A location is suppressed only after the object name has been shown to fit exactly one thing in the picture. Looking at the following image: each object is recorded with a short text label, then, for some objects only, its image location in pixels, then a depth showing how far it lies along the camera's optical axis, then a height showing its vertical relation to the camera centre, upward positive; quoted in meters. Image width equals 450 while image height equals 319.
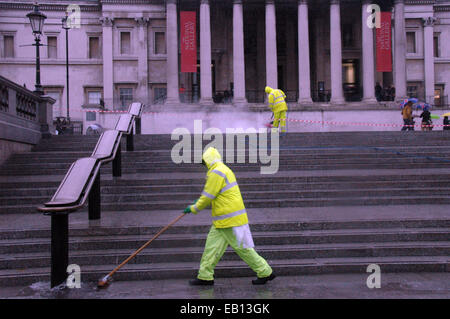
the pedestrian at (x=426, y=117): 22.44 +2.35
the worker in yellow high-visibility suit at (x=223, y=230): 5.91 -0.78
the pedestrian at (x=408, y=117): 21.48 +2.28
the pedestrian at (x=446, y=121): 26.44 +2.54
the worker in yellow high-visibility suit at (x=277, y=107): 16.16 +2.13
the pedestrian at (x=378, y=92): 32.41 +5.26
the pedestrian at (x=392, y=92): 31.86 +5.10
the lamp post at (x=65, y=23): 31.02 +10.41
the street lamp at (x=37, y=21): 14.27 +4.63
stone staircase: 6.69 -0.83
